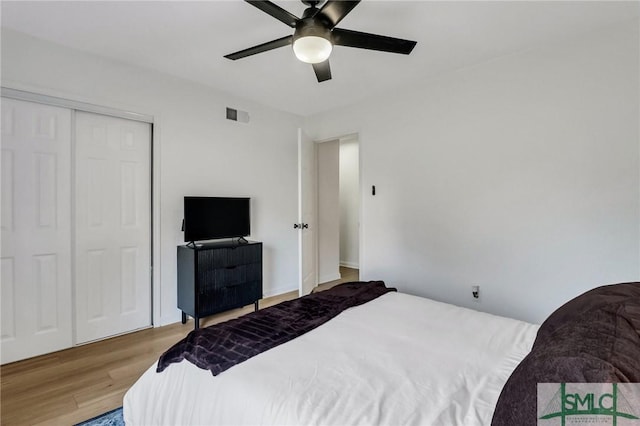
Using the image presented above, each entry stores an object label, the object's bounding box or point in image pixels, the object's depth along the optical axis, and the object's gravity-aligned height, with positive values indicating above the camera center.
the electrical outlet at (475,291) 2.86 -0.74
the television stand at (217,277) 2.93 -0.65
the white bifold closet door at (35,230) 2.31 -0.12
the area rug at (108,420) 1.68 -1.15
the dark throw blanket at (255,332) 1.25 -0.57
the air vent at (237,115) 3.60 +1.17
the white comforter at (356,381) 0.94 -0.59
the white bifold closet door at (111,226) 2.66 -0.11
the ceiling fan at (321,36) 1.58 +1.03
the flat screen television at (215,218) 3.09 -0.05
